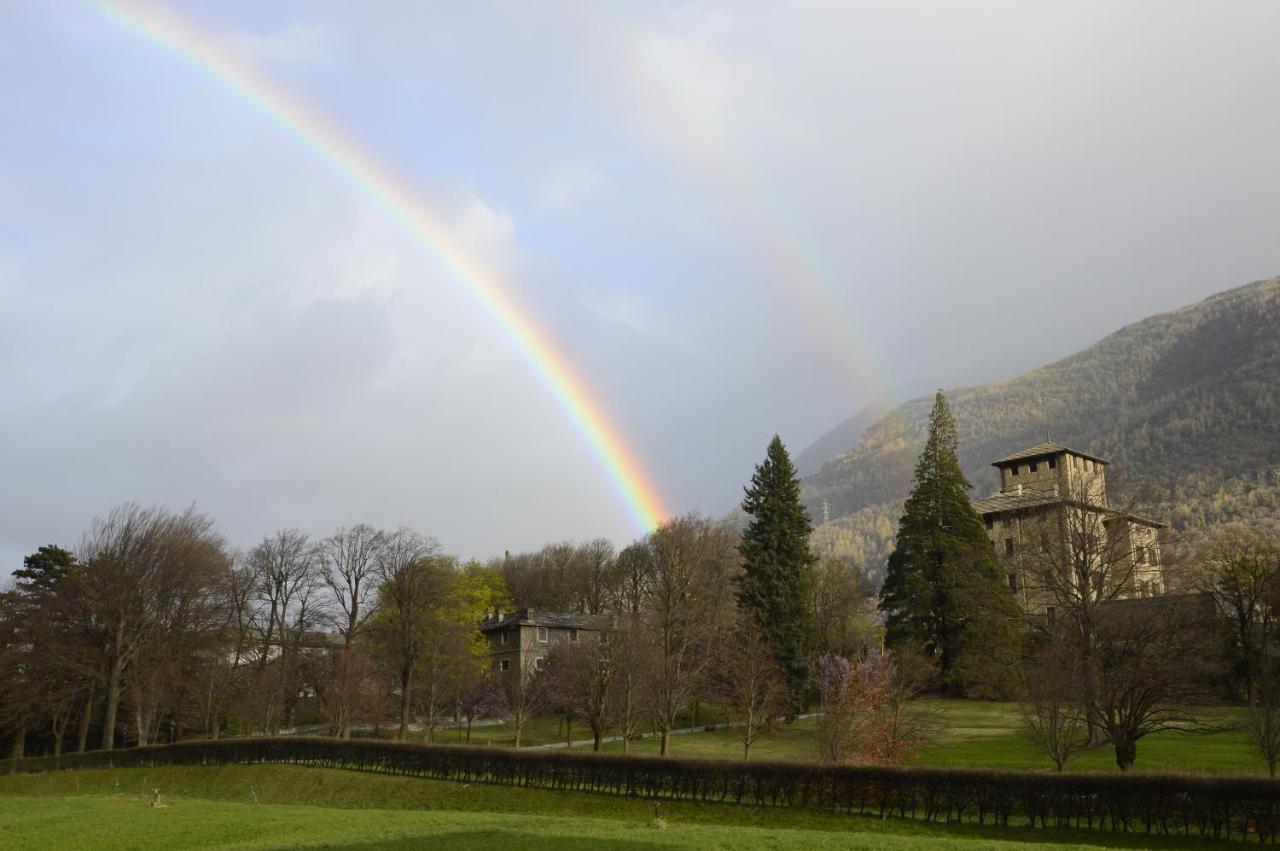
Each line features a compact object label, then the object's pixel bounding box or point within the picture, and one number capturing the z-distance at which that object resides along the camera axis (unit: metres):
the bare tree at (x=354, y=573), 68.81
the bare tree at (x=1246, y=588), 44.72
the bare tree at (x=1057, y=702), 30.30
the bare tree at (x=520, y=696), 56.78
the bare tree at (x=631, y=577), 81.62
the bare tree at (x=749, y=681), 46.25
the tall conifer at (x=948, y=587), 57.25
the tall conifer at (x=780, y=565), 57.28
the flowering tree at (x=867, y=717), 35.94
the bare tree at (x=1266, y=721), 28.53
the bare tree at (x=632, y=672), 49.41
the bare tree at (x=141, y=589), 58.66
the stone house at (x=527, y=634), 79.50
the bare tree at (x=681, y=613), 48.09
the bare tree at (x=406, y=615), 58.44
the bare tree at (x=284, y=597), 71.75
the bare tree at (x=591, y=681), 50.84
